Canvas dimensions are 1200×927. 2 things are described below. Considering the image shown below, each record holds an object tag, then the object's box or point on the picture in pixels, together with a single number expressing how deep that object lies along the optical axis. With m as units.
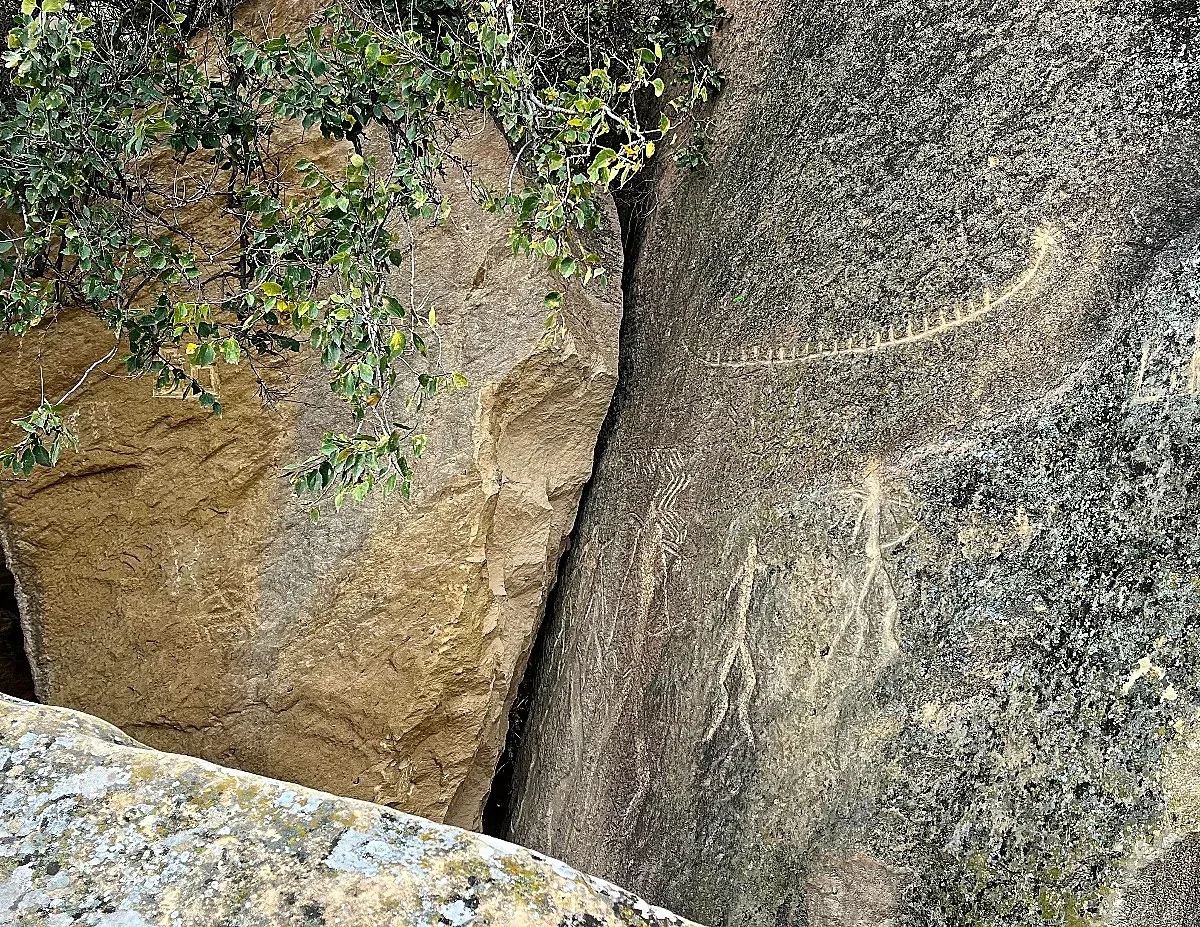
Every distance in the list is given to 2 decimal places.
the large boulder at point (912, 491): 2.21
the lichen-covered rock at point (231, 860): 1.42
